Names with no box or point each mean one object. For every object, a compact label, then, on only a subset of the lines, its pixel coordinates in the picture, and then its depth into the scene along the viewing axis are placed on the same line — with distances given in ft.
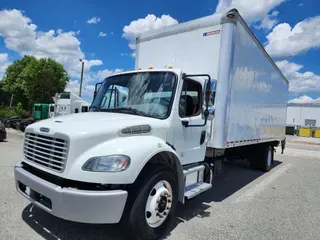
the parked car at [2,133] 42.12
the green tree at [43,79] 102.68
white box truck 9.63
